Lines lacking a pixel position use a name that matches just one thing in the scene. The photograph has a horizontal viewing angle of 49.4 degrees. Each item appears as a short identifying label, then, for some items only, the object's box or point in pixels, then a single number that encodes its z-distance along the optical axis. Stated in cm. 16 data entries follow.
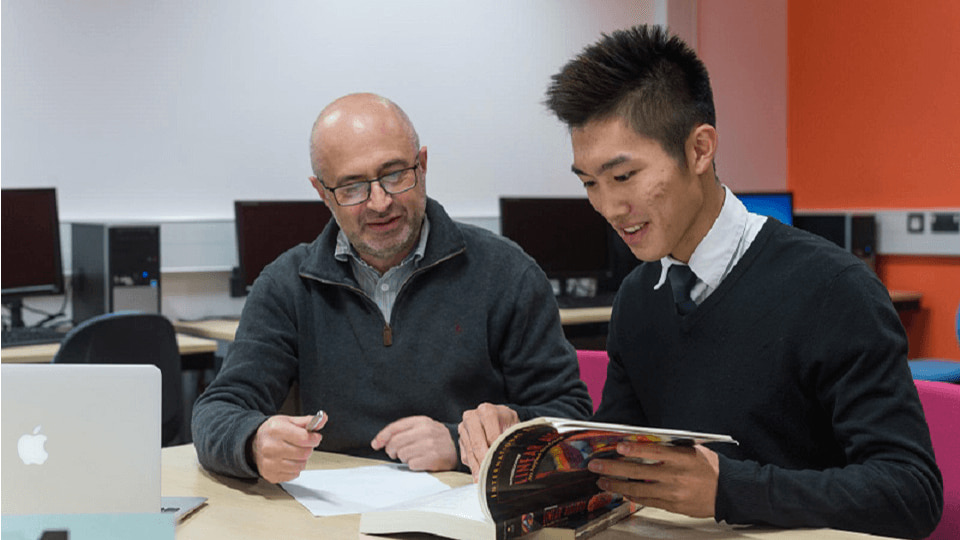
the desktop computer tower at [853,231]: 523
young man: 121
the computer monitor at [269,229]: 428
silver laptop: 116
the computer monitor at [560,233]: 490
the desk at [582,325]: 419
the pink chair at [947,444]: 140
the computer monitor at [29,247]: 376
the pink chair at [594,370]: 194
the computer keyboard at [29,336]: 352
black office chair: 313
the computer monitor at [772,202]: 515
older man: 190
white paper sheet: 142
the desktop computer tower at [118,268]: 384
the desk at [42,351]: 330
